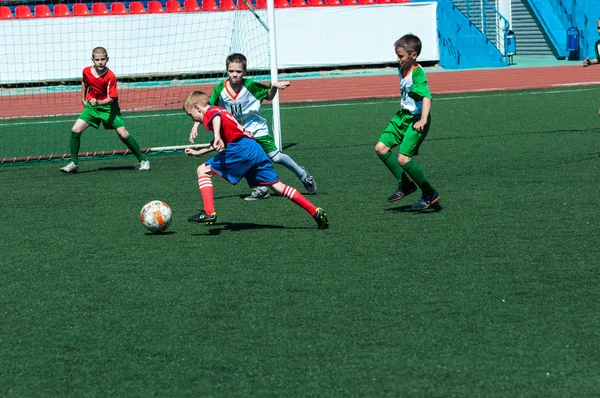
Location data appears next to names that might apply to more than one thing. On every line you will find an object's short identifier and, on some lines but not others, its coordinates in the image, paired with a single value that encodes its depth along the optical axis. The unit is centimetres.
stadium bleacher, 4215
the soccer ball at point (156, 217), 1176
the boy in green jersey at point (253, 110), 1427
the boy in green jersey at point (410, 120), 1263
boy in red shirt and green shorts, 1821
